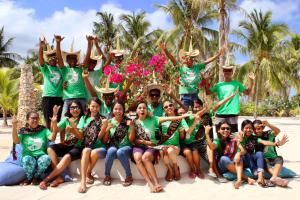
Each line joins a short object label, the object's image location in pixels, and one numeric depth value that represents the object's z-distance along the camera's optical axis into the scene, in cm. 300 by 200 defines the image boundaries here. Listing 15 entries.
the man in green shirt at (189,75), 701
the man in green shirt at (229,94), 644
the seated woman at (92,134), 534
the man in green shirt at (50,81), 668
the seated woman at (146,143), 521
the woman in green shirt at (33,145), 536
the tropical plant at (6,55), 4012
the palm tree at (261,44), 2658
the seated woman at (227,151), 541
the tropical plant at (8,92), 1894
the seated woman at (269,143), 556
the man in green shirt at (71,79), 652
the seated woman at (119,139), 537
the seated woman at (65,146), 536
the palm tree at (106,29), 3747
